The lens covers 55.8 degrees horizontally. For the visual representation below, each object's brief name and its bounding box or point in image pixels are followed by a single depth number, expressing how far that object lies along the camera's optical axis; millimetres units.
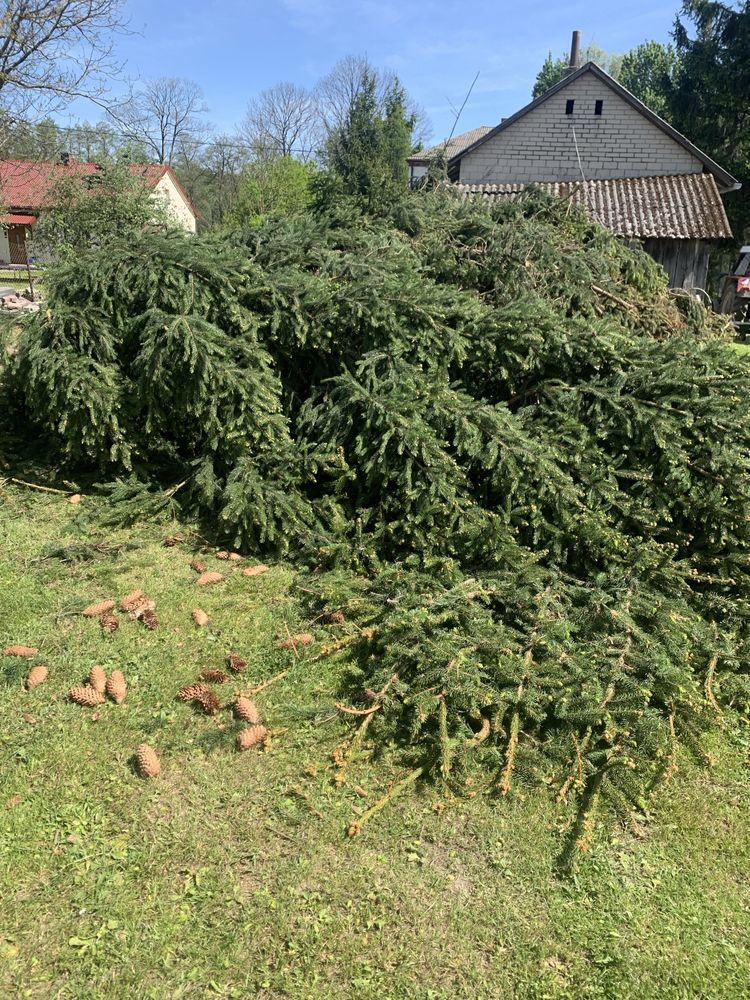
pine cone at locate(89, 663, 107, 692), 3285
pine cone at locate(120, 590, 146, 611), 3902
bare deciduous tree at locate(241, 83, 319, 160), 46750
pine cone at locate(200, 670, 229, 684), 3381
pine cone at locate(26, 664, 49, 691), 3263
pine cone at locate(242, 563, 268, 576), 4332
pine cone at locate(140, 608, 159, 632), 3771
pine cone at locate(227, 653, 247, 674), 3471
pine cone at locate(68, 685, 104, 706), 3184
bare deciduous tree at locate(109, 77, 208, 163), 54062
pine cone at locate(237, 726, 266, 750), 3004
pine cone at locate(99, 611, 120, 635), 3716
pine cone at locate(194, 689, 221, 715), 3168
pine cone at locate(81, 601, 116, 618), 3820
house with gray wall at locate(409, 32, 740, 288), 17094
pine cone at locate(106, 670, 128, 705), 3230
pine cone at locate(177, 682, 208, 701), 3221
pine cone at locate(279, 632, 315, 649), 3619
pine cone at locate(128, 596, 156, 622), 3836
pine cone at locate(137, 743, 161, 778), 2822
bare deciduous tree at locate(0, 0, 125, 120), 13009
